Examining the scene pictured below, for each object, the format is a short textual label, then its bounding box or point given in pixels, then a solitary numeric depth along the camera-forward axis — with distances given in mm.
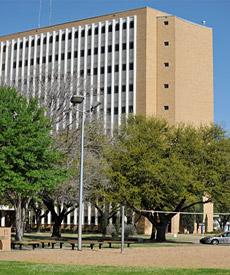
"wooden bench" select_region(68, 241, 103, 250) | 35225
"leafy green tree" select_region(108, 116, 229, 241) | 48906
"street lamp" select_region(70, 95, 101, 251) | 32594
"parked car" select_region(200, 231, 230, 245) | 54281
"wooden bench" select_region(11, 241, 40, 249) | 34581
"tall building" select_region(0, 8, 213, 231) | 100188
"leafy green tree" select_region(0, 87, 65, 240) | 34031
